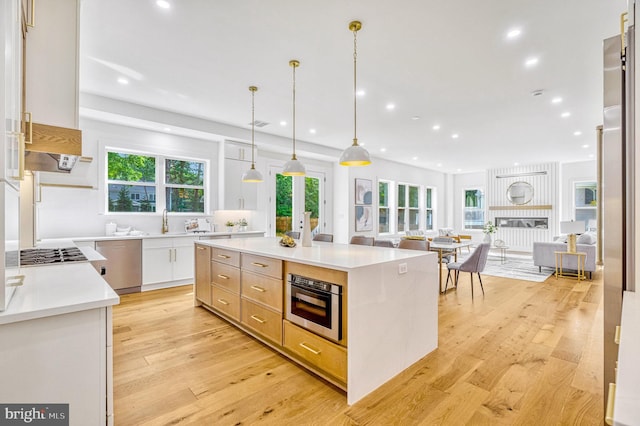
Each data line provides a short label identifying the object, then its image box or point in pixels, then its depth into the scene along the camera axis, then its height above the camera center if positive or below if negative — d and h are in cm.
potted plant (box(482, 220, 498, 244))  908 -45
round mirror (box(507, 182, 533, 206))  974 +67
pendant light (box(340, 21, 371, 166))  295 +55
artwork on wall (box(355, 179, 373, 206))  804 +55
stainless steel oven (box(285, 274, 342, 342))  206 -68
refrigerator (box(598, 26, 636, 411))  124 +13
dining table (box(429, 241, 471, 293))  490 -57
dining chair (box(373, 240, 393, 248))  423 -42
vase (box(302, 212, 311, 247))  316 -20
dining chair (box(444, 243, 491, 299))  440 -69
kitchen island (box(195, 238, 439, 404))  202 -75
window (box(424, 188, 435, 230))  1075 +25
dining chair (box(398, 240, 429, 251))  383 -40
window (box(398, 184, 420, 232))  967 +16
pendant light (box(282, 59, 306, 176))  368 +53
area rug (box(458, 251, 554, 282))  595 -122
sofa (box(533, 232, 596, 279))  568 -79
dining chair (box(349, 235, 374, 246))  418 -38
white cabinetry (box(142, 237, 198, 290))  463 -76
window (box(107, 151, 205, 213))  493 +48
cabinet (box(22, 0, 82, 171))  160 +76
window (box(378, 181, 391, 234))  886 +14
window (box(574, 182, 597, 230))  869 +34
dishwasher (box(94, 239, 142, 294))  431 -75
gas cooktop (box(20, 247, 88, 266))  212 -36
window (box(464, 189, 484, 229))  1112 +16
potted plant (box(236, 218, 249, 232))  606 -26
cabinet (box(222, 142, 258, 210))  577 +61
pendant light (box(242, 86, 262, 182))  402 +48
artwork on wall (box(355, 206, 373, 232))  809 -15
